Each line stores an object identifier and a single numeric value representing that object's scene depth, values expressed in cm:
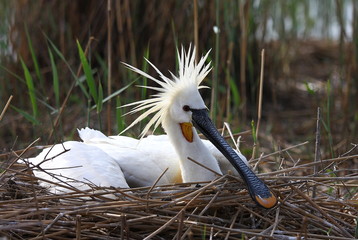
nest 791
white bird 953
